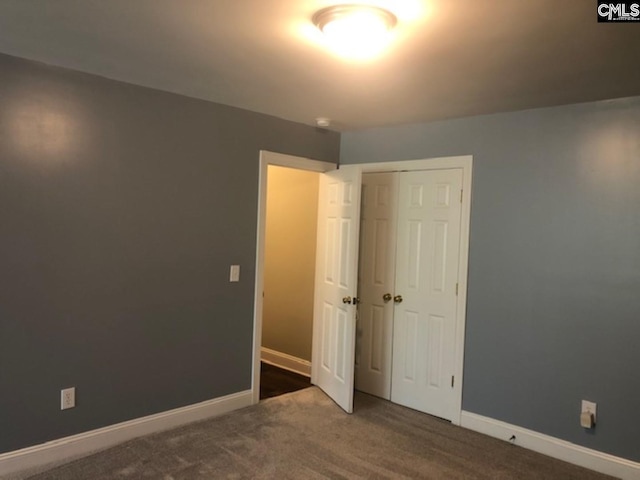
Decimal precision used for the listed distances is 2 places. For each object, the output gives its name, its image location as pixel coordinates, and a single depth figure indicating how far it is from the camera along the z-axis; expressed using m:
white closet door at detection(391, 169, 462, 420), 3.65
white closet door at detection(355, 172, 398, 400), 4.04
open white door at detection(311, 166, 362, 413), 3.75
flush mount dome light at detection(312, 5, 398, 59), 1.85
